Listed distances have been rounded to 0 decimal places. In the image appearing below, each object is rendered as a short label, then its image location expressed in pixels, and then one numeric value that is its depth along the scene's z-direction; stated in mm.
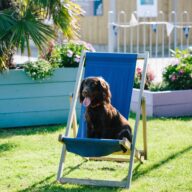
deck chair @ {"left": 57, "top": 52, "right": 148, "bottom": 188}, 7034
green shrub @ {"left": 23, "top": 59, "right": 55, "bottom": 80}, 10050
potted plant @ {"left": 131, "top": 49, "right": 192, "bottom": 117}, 10906
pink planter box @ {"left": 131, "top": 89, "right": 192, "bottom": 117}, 10859
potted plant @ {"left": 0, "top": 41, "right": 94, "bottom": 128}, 10060
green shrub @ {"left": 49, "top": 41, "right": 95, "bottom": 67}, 10584
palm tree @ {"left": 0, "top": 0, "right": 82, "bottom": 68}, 9284
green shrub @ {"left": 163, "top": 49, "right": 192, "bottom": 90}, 11359
